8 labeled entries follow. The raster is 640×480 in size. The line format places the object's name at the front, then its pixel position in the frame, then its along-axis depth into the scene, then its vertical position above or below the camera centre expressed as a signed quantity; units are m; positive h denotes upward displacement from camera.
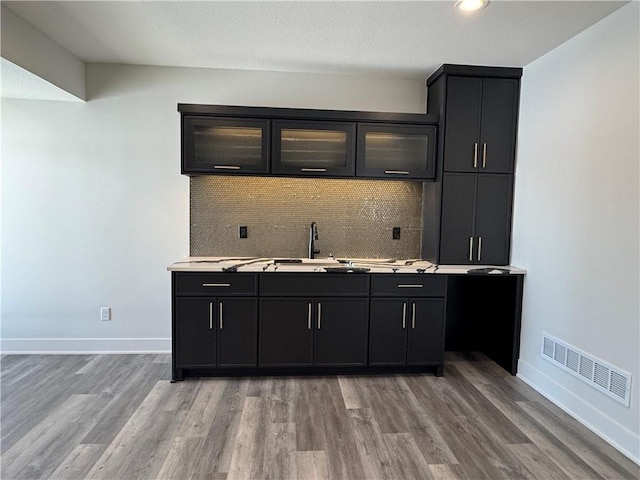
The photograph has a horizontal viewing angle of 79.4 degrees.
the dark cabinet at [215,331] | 2.92 -0.91
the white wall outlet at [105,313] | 3.50 -0.94
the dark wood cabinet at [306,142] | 3.09 +0.59
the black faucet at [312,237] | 3.48 -0.21
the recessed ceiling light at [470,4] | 2.22 +1.24
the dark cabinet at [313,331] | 2.98 -0.91
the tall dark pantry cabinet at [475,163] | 3.18 +0.46
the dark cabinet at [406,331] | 3.04 -0.91
